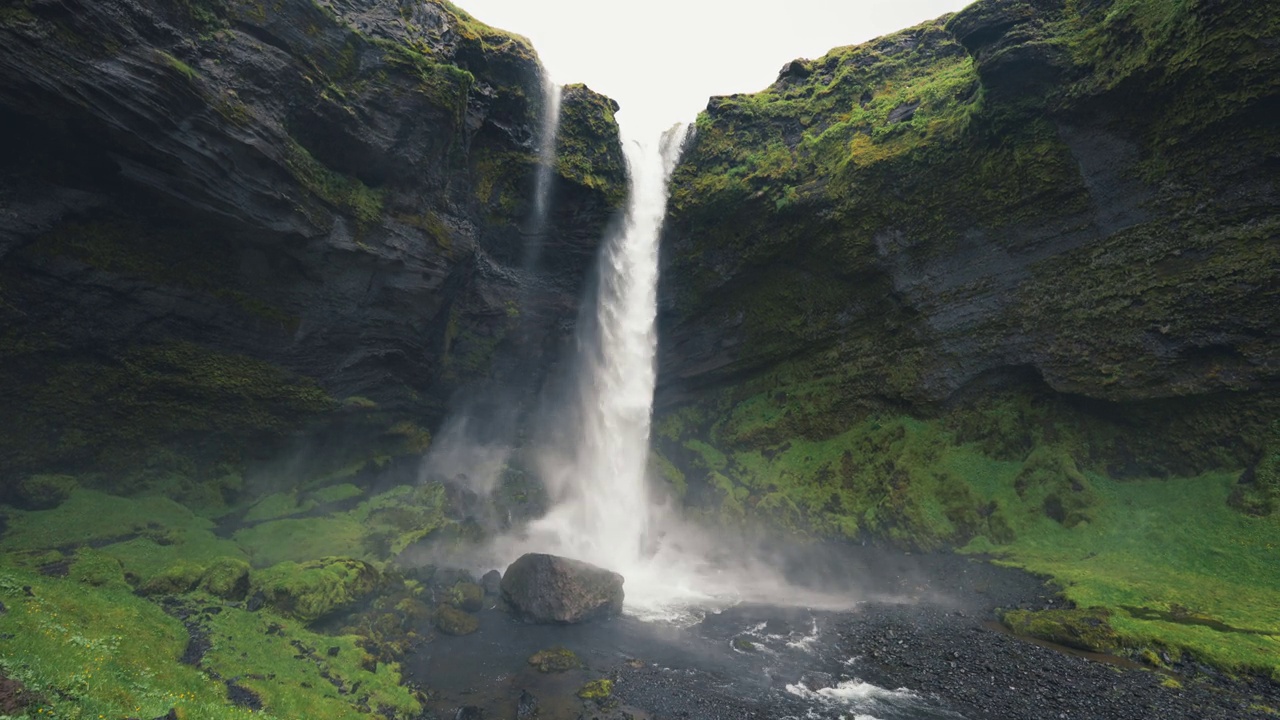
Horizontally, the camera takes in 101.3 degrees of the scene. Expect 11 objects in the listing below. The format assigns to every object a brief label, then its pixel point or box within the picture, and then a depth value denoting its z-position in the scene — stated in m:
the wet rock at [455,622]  20.84
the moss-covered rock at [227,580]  17.86
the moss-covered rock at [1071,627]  16.69
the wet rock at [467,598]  23.17
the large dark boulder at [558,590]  22.17
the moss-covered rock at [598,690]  16.10
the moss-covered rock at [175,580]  16.81
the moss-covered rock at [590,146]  34.66
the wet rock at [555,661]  17.92
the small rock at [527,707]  15.05
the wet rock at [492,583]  25.11
